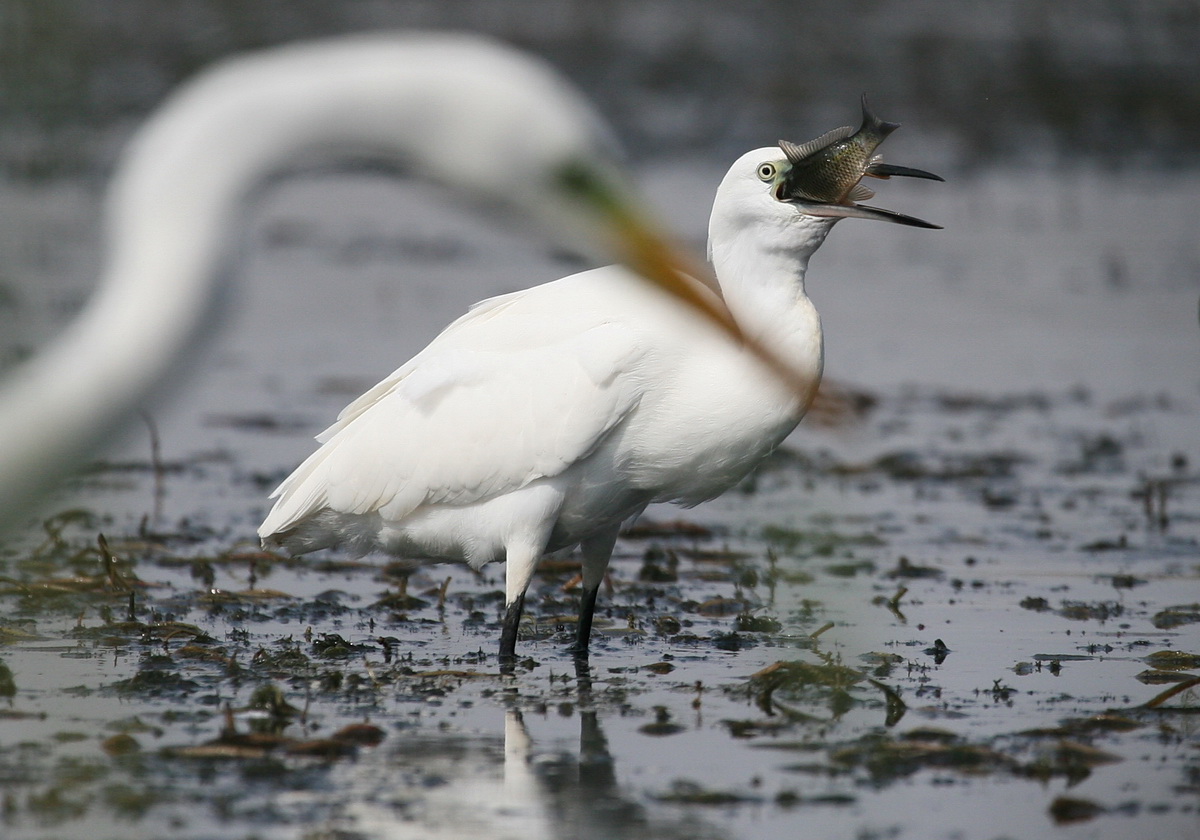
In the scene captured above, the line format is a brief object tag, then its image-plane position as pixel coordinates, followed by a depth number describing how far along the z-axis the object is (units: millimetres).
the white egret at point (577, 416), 11758
